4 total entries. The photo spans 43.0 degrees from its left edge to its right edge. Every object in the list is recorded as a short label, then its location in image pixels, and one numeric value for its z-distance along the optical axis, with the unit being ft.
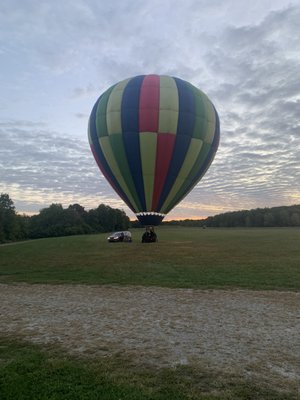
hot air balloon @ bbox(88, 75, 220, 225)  87.81
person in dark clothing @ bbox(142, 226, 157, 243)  117.92
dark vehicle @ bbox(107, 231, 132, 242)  155.63
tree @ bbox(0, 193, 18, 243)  282.77
